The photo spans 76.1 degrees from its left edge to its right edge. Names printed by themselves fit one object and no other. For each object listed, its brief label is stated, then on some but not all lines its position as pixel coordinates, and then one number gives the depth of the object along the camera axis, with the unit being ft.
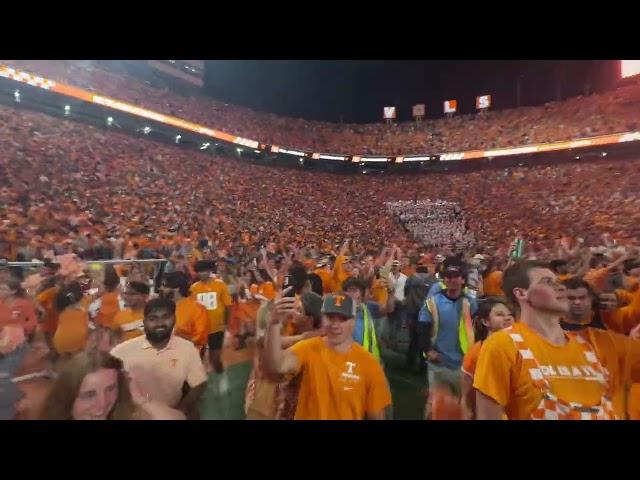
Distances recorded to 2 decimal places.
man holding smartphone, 8.30
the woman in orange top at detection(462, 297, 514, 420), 8.61
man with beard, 9.05
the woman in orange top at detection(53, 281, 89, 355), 9.43
